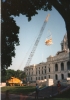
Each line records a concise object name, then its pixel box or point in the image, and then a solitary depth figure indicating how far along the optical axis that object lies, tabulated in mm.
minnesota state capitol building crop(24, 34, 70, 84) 77125
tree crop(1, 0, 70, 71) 12852
